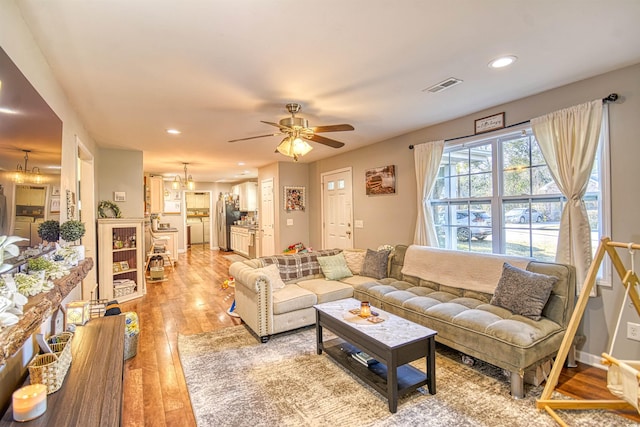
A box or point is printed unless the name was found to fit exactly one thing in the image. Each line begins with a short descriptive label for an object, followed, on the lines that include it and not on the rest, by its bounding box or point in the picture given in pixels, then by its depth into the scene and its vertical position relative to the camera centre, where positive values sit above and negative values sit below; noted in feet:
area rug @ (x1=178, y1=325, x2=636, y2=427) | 6.60 -4.34
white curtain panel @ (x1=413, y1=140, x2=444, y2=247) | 13.03 +1.23
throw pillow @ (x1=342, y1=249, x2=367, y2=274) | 14.02 -2.06
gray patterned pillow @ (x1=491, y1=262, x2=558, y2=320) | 8.23 -2.21
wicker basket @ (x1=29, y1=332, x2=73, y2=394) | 4.27 -2.13
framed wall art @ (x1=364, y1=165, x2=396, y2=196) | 15.35 +1.70
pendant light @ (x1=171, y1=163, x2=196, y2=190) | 23.27 +2.51
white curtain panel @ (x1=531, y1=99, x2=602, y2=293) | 8.57 +1.21
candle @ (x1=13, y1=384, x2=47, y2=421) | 3.75 -2.23
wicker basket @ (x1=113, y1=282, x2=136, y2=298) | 15.56 -3.65
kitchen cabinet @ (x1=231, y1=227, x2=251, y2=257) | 28.07 -2.30
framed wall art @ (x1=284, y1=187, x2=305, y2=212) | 21.54 +1.11
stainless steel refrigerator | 32.78 -0.43
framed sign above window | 10.86 +3.16
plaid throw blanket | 12.95 -2.12
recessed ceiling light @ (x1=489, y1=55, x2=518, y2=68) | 7.45 +3.66
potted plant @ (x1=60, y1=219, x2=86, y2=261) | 7.13 -0.31
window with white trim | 9.04 +0.46
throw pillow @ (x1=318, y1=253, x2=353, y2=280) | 13.33 -2.31
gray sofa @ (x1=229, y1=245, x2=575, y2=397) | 7.51 -2.83
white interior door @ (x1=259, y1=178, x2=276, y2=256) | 22.38 -0.28
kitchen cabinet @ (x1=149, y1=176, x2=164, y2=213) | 25.32 +1.90
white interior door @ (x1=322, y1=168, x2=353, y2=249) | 18.58 +0.29
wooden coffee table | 6.93 -3.25
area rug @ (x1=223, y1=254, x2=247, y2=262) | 27.40 -3.79
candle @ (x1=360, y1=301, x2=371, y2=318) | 8.50 -2.66
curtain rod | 8.23 +2.95
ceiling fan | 9.62 +2.61
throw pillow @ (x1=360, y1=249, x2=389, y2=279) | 13.25 -2.21
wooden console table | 3.81 -2.44
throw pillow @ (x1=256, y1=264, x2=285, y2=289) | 11.52 -2.23
